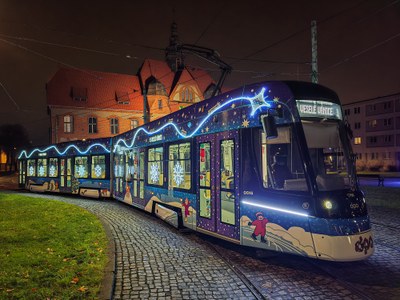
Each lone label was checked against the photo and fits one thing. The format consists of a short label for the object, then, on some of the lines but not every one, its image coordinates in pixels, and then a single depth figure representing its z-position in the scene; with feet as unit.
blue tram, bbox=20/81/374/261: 18.63
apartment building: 177.17
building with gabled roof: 156.87
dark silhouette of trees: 269.69
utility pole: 48.06
